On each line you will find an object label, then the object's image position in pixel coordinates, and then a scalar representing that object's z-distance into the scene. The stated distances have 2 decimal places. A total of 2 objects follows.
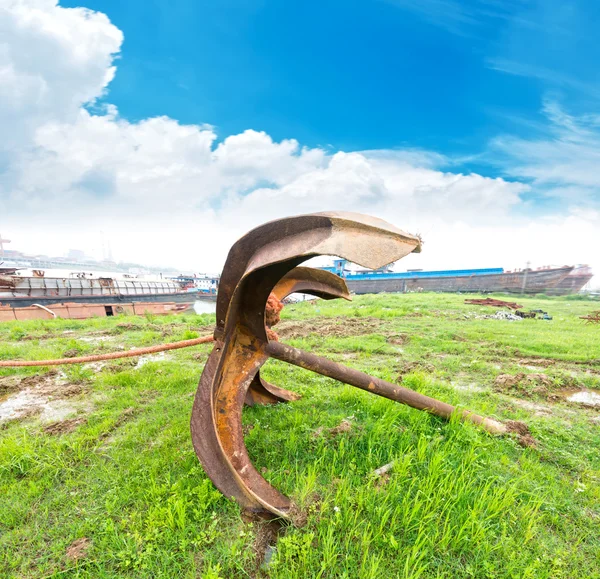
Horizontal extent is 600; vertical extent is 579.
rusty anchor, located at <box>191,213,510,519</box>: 1.24
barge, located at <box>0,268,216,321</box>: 13.05
